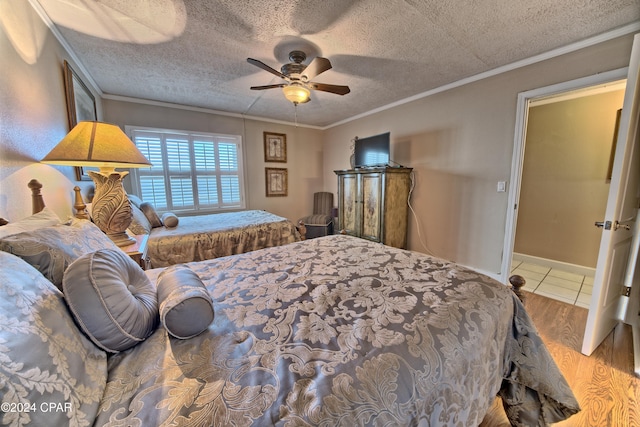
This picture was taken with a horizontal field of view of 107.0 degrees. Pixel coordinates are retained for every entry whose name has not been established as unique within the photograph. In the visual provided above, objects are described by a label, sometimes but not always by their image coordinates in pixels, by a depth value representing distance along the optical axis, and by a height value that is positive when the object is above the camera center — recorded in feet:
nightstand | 5.14 -1.54
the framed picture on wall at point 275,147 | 15.23 +2.30
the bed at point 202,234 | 7.75 -1.89
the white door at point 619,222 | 4.89 -0.89
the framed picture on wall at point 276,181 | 15.56 +0.08
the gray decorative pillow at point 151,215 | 9.46 -1.31
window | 11.96 +0.59
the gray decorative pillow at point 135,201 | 9.26 -0.76
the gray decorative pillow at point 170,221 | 9.16 -1.52
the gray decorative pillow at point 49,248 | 2.37 -0.72
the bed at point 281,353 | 1.74 -1.74
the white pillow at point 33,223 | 2.73 -0.55
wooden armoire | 10.90 -0.98
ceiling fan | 7.26 +3.22
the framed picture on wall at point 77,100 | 6.64 +2.56
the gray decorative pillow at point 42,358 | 1.38 -1.19
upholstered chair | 15.01 -2.39
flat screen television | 11.32 +1.59
